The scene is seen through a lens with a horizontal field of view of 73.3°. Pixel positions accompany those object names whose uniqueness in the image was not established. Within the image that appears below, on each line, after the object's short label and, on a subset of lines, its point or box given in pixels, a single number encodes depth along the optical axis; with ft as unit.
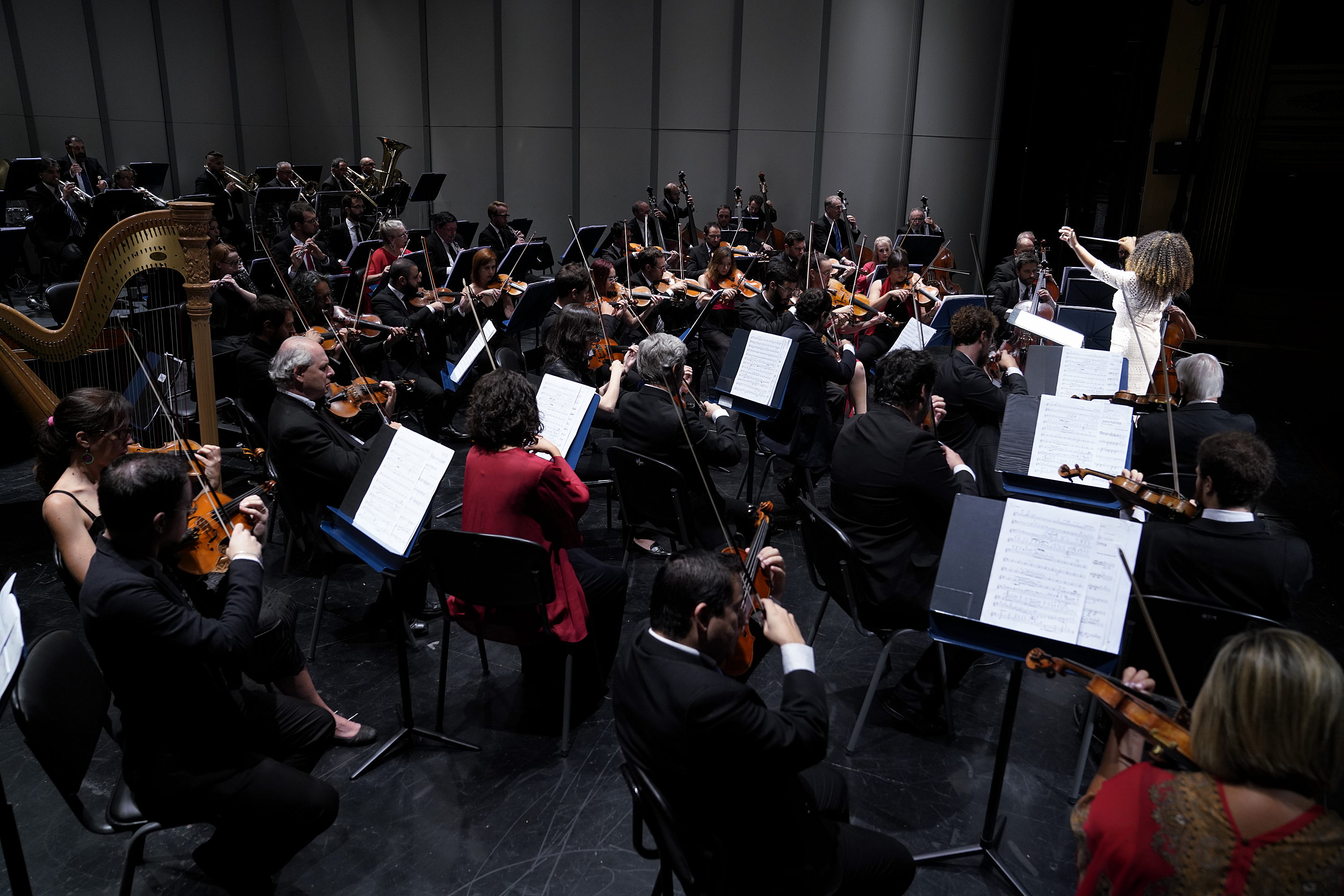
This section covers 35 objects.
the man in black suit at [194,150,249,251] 34.19
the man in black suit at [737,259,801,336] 19.61
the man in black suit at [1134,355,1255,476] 12.70
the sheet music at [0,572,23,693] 6.53
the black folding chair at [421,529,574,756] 9.86
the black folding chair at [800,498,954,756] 10.69
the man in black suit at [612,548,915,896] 6.37
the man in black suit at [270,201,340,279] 26.12
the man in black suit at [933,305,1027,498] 15.15
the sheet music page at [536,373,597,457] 13.64
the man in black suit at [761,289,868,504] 17.25
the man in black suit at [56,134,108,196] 33.81
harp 11.51
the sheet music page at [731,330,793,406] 16.60
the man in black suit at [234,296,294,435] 16.39
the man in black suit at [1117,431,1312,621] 9.08
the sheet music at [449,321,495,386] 18.54
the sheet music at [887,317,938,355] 18.74
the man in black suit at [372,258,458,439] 20.81
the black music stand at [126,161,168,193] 36.63
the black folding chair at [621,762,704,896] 6.43
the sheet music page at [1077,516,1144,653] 7.95
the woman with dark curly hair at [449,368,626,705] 10.66
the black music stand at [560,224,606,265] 30.30
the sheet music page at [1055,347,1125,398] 15.26
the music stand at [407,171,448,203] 37.06
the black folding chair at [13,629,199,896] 7.09
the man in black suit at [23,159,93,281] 29.99
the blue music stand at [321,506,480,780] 10.73
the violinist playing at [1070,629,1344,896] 4.91
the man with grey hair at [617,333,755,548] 13.82
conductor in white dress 16.06
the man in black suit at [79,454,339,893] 7.43
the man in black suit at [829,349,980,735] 10.98
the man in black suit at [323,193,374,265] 32.30
